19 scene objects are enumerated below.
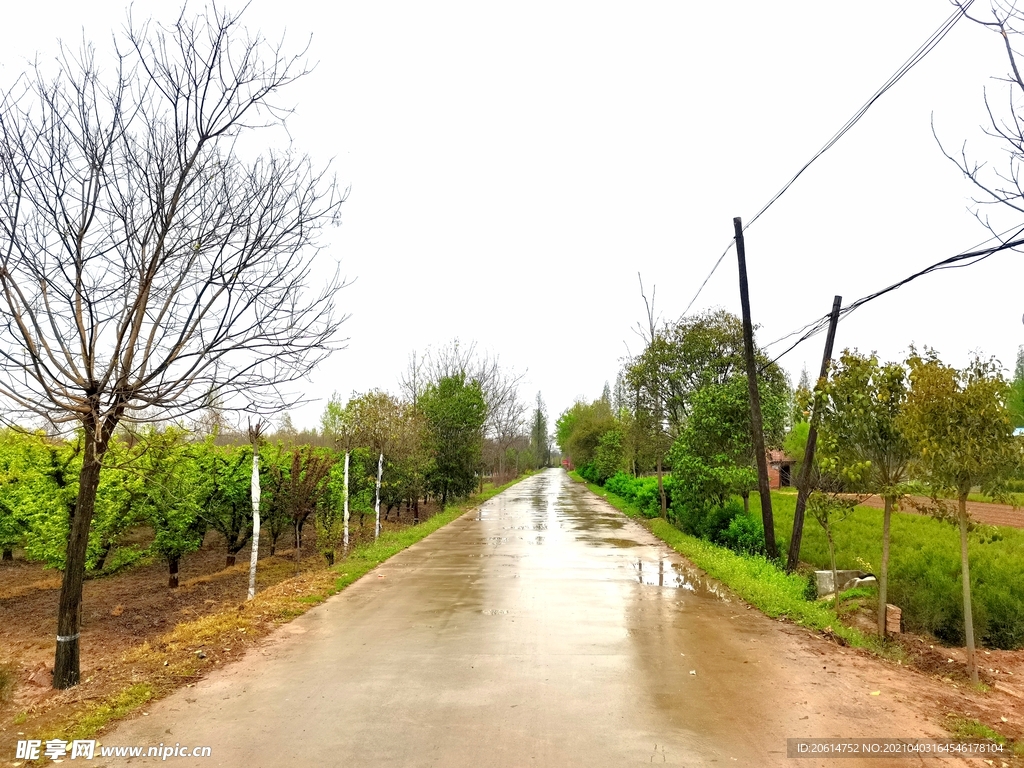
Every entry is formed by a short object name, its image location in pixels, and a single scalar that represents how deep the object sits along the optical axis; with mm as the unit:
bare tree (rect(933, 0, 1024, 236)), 4828
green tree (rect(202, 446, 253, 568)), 14352
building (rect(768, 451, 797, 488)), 39431
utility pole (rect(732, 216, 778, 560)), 12570
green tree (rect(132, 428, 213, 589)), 12000
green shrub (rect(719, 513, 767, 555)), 14078
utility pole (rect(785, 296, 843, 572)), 11219
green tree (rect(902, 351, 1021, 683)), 6840
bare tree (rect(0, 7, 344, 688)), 5891
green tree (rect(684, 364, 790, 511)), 15961
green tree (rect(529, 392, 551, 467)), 108719
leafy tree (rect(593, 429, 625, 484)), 41625
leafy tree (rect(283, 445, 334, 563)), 13508
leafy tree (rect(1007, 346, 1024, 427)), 6772
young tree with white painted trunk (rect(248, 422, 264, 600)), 9531
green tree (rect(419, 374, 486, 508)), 25562
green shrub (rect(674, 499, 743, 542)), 16516
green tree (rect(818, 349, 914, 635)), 8070
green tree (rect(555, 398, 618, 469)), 49841
